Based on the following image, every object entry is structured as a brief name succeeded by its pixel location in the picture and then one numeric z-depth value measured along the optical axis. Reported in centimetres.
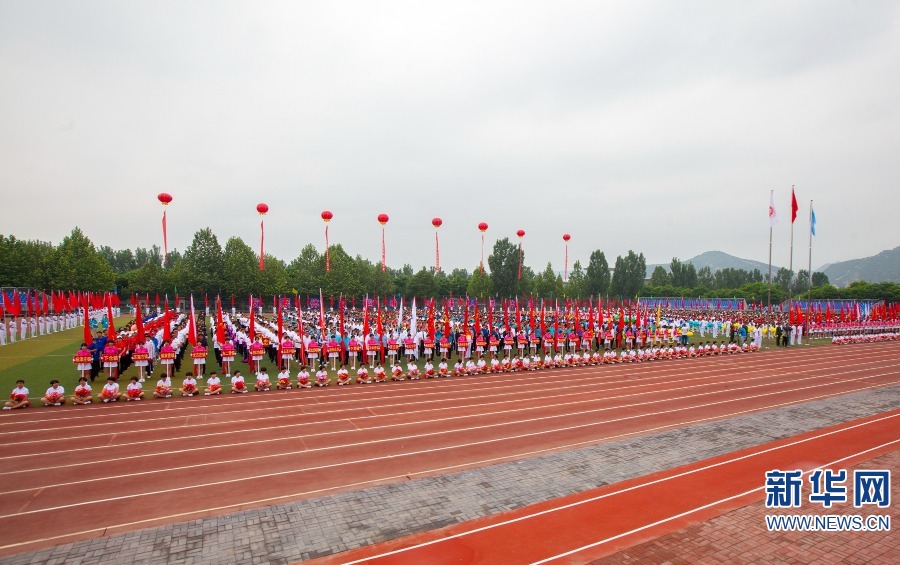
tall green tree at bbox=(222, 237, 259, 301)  5953
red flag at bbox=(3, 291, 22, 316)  2908
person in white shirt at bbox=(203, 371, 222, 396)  1723
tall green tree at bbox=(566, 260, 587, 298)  8175
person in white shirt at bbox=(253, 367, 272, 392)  1838
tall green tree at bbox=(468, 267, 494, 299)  6900
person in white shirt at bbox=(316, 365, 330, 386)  1956
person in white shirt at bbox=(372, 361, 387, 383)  2106
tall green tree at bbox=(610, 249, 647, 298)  8169
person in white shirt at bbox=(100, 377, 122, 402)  1591
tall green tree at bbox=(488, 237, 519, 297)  6888
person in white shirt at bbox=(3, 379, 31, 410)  1457
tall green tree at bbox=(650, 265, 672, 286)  10281
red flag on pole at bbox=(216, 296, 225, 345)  2125
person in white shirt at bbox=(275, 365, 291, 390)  1881
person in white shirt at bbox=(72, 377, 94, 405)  1549
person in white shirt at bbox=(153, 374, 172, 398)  1670
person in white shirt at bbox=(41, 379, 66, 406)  1516
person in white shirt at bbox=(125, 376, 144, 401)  1622
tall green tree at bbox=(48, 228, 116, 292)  4928
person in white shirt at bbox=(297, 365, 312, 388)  1911
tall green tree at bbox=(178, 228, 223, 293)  5834
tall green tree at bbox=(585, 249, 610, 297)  7962
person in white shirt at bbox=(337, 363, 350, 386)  2008
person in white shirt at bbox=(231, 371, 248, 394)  1781
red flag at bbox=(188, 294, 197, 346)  2023
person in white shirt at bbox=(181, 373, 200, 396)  1698
